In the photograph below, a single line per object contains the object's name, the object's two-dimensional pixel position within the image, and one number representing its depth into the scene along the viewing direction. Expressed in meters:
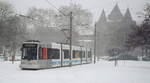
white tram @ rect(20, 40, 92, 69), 22.92
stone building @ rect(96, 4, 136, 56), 63.56
